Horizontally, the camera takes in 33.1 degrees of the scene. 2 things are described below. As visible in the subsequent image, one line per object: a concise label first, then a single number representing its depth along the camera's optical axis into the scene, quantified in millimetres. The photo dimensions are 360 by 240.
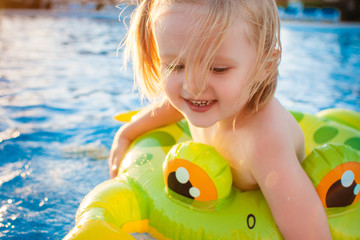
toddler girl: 640
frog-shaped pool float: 731
